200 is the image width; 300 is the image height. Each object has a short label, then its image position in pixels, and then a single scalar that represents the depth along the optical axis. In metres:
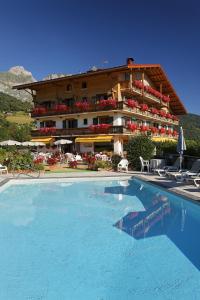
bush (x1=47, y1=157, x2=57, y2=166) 17.66
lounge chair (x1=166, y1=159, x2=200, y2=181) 10.38
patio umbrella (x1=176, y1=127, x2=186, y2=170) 12.02
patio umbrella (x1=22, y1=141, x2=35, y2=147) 20.59
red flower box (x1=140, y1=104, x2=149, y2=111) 25.90
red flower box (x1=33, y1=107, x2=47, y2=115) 27.37
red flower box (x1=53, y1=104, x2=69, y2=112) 25.99
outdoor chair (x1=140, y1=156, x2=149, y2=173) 15.46
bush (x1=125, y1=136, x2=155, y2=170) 16.34
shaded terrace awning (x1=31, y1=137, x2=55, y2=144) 25.95
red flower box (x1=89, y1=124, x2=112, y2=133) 23.56
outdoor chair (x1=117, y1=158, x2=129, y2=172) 16.05
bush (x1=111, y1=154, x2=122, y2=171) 16.55
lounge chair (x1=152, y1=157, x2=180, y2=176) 13.14
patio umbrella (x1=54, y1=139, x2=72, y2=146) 22.59
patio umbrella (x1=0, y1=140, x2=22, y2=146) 18.64
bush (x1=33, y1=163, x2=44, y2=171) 15.59
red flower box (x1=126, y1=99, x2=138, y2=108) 23.94
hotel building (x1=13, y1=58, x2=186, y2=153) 23.82
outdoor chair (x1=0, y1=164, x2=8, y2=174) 14.69
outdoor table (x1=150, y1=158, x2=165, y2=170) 14.82
